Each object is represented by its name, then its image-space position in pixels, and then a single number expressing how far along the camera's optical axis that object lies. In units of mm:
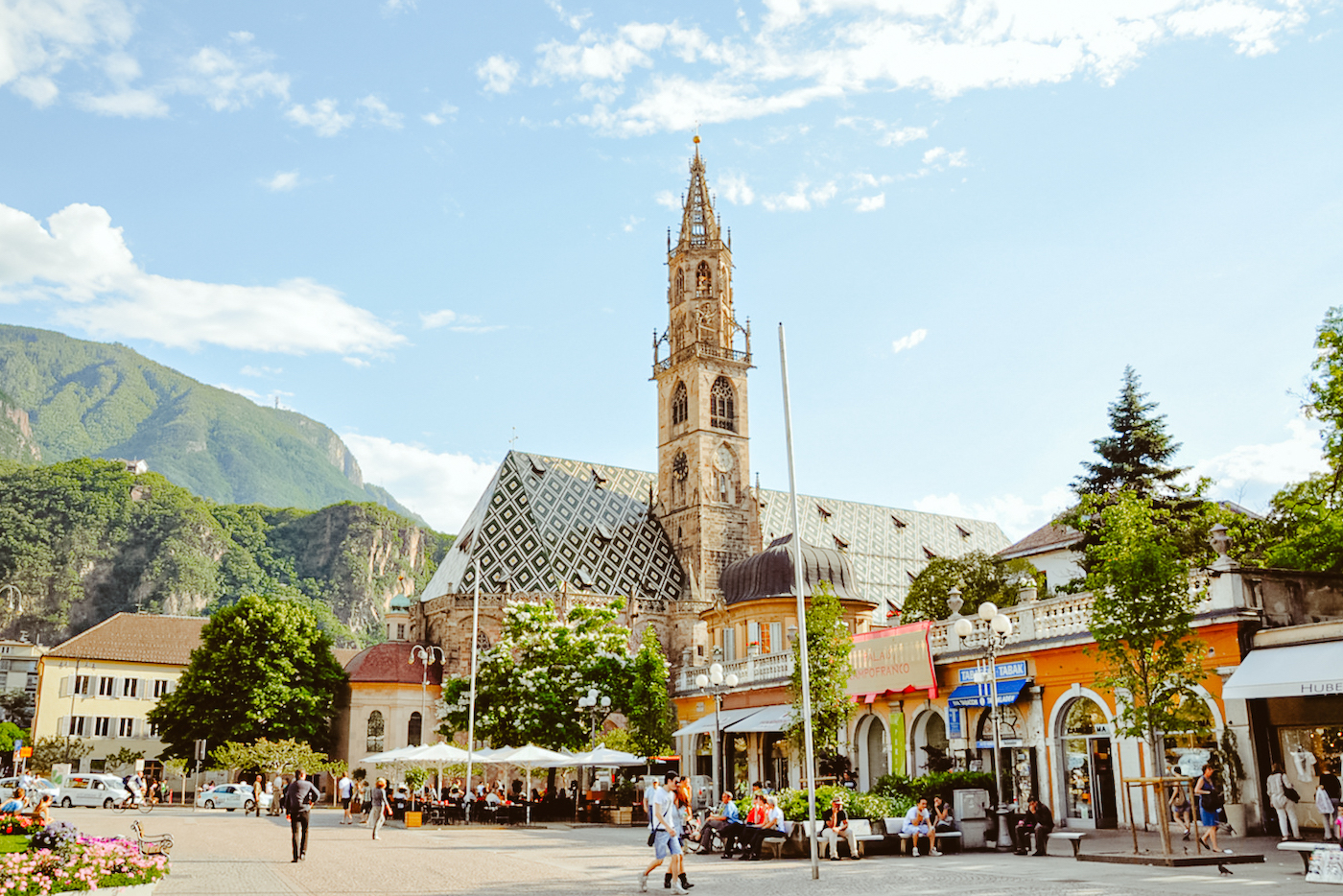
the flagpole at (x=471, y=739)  39422
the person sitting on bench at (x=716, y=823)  23484
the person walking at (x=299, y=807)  20625
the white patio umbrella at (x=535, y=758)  37188
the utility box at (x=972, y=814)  22938
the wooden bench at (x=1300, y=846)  15134
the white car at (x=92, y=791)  46625
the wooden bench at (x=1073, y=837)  19222
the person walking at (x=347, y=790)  40219
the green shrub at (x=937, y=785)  24578
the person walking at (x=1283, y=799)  20516
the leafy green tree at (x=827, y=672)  28953
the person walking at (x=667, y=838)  15555
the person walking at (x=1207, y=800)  19531
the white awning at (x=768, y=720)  33869
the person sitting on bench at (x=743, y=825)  22188
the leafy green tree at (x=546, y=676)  46219
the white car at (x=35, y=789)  39306
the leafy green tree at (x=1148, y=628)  19516
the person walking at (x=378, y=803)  28750
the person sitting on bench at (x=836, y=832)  21359
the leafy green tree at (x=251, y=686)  56688
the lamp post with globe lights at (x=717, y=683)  32625
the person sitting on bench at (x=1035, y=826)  20891
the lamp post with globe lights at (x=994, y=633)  22562
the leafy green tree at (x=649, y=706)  44531
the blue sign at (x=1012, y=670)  27234
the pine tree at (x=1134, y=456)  42625
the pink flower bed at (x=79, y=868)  12406
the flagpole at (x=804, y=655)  17481
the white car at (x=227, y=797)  49125
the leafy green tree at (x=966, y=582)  48000
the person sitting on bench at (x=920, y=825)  22078
